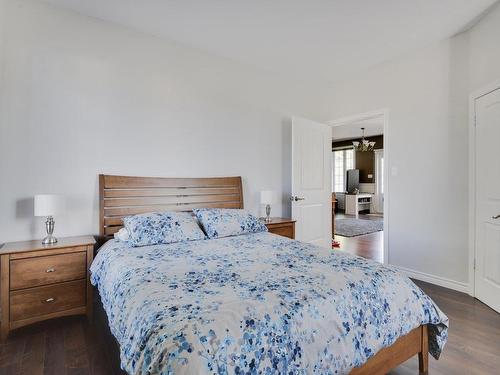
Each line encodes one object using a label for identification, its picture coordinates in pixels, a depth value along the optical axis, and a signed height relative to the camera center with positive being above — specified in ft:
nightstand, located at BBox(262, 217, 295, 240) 11.13 -1.63
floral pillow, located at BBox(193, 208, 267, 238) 8.86 -1.17
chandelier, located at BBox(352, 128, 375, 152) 24.44 +3.73
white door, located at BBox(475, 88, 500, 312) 8.20 -0.35
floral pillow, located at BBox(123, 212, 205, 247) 7.70 -1.22
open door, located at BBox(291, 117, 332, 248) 12.51 +0.25
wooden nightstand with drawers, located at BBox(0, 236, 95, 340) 6.67 -2.41
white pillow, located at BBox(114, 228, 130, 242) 7.93 -1.40
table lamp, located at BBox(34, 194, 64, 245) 7.23 -0.59
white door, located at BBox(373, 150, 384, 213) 30.04 +0.42
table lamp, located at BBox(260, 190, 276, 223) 11.50 -0.47
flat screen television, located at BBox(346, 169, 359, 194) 31.50 +0.76
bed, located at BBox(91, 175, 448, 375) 3.35 -1.79
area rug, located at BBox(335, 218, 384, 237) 20.13 -3.16
